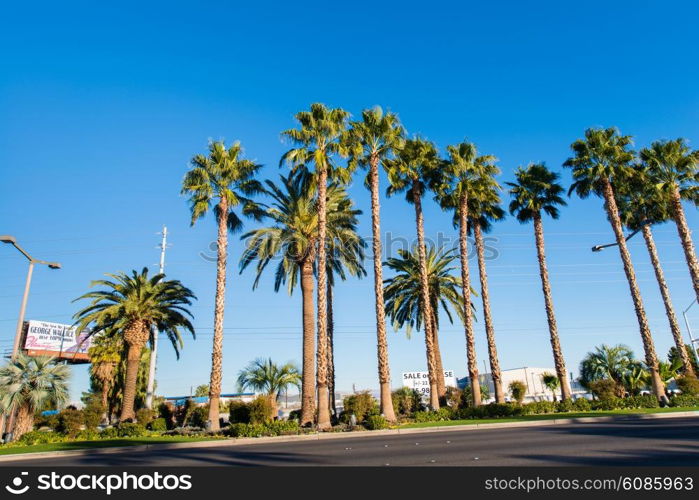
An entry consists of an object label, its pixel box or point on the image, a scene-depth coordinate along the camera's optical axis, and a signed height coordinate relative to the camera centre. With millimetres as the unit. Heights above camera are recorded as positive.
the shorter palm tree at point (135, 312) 31156 +6445
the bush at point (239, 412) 27366 -765
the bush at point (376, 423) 22297 -1467
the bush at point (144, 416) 29709 -809
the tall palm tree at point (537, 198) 35938 +15140
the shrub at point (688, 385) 29297 -372
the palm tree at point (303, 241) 29156 +10585
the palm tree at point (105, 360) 42188 +4244
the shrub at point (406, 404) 33178 -944
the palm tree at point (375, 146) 28609 +16596
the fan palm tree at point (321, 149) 27562 +15792
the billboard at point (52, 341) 56844 +8732
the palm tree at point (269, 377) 46438 +2103
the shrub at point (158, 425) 28531 -1378
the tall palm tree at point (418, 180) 30359 +15842
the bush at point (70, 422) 25094 -811
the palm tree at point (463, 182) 33781 +15830
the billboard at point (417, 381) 57234 +1342
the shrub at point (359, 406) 27172 -730
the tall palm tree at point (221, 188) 28719 +14028
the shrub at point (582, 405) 28656 -1315
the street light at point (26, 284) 22516 +6476
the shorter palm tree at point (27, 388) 24562 +1171
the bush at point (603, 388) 32625 -380
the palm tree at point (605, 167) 34531 +16562
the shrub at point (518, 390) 45072 -315
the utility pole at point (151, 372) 34178 +2450
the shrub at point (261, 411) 25297 -678
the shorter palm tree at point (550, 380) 51841 +643
